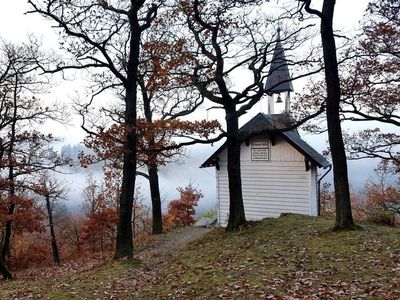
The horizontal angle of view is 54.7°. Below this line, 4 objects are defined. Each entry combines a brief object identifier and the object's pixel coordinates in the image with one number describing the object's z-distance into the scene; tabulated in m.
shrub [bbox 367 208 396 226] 18.54
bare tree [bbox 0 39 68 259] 18.38
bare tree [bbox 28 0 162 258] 11.91
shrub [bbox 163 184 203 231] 32.09
